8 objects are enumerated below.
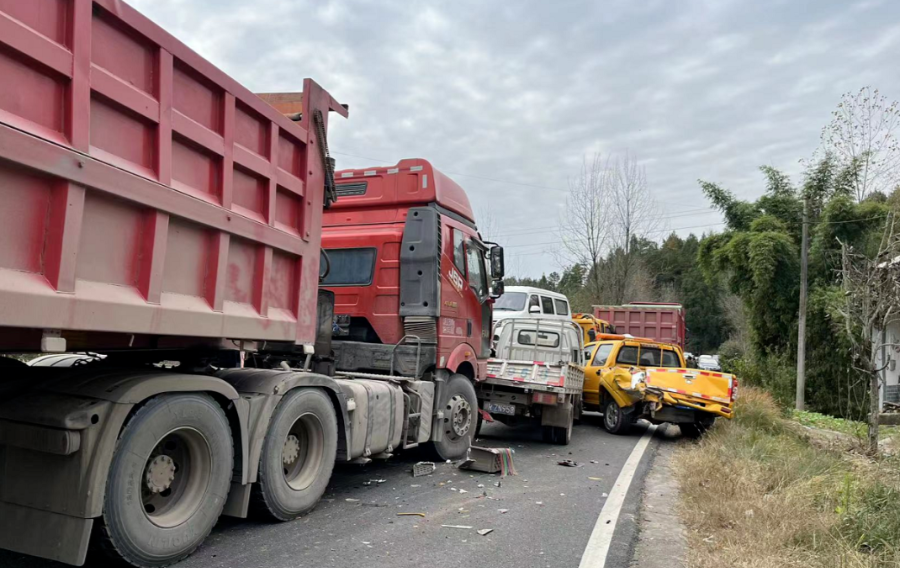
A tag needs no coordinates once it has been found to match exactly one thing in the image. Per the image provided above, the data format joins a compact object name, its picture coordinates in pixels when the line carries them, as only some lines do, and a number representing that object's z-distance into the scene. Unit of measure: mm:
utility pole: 18969
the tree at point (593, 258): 28766
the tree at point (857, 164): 19484
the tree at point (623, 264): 29031
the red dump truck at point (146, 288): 2967
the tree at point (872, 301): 8406
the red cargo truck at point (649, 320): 22375
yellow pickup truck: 10242
